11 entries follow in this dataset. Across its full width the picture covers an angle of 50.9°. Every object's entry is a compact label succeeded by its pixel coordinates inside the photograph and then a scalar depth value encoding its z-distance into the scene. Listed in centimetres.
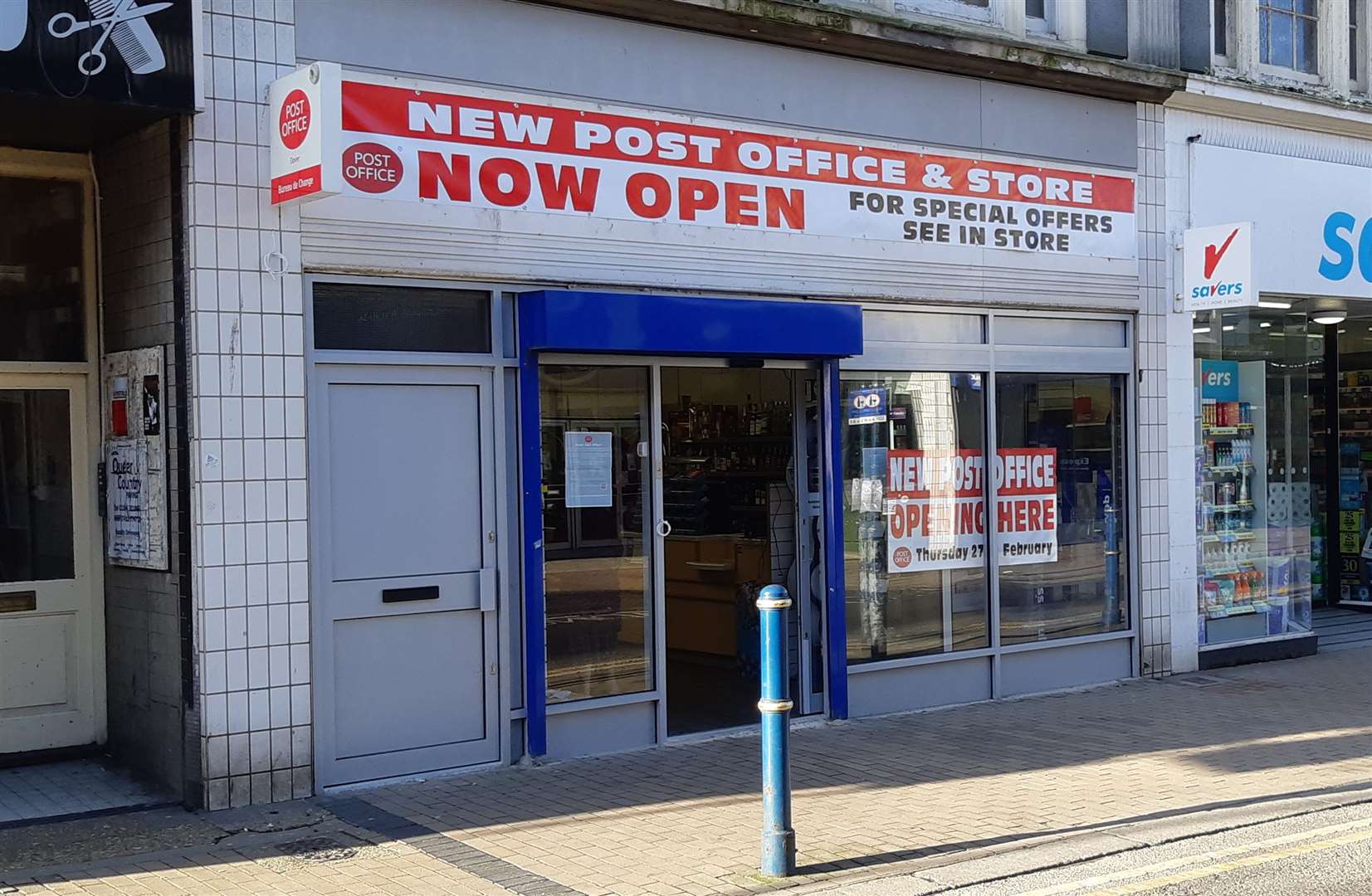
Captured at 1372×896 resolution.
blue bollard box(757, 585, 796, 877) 627
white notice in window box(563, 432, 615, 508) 892
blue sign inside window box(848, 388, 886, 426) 1020
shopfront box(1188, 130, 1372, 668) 1232
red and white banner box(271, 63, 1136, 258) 794
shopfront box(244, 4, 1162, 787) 805
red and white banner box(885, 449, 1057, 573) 1048
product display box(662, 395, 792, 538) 1162
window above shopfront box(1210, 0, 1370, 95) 1275
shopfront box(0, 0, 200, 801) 772
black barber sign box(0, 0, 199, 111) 662
